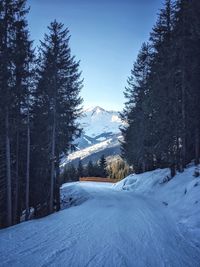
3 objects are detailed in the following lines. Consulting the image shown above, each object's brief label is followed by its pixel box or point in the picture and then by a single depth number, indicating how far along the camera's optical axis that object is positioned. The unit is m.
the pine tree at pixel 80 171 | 49.59
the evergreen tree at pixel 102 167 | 47.46
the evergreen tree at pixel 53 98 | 16.28
